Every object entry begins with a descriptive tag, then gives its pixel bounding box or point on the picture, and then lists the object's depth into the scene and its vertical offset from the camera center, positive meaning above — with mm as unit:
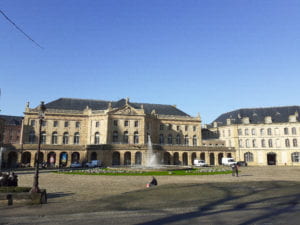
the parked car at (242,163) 56672 -2692
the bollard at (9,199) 11492 -2285
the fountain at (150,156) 52719 -946
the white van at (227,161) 55666 -2186
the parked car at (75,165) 46831 -2616
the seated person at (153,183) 17928 -2345
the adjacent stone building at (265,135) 59938 +4353
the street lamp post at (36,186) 11855 -1734
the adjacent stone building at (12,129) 82688 +7895
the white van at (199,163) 51762 -2439
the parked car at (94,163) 47094 -2261
